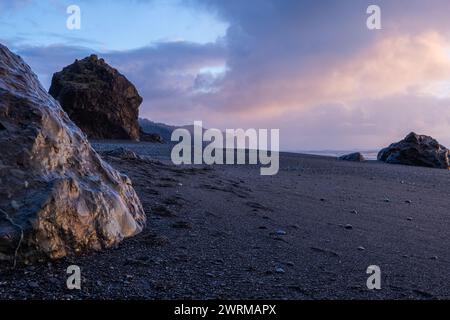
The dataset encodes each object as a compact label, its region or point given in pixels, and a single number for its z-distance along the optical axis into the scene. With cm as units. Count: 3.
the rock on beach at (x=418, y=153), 2083
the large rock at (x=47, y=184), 307
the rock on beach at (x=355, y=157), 2097
